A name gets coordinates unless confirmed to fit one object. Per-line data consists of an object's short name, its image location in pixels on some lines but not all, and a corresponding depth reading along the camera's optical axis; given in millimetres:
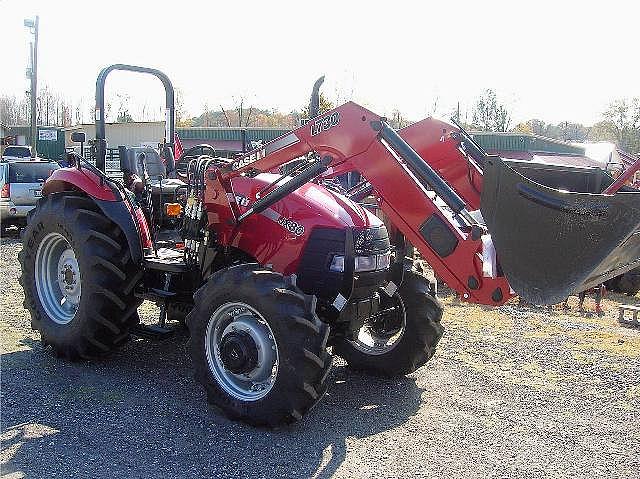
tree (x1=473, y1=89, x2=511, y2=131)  65000
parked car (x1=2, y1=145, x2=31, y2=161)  30339
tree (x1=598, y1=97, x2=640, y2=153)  61950
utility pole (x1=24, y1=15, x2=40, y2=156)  25828
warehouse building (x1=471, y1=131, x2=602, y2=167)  44250
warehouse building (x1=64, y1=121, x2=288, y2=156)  36375
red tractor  4117
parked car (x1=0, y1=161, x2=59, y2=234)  14984
